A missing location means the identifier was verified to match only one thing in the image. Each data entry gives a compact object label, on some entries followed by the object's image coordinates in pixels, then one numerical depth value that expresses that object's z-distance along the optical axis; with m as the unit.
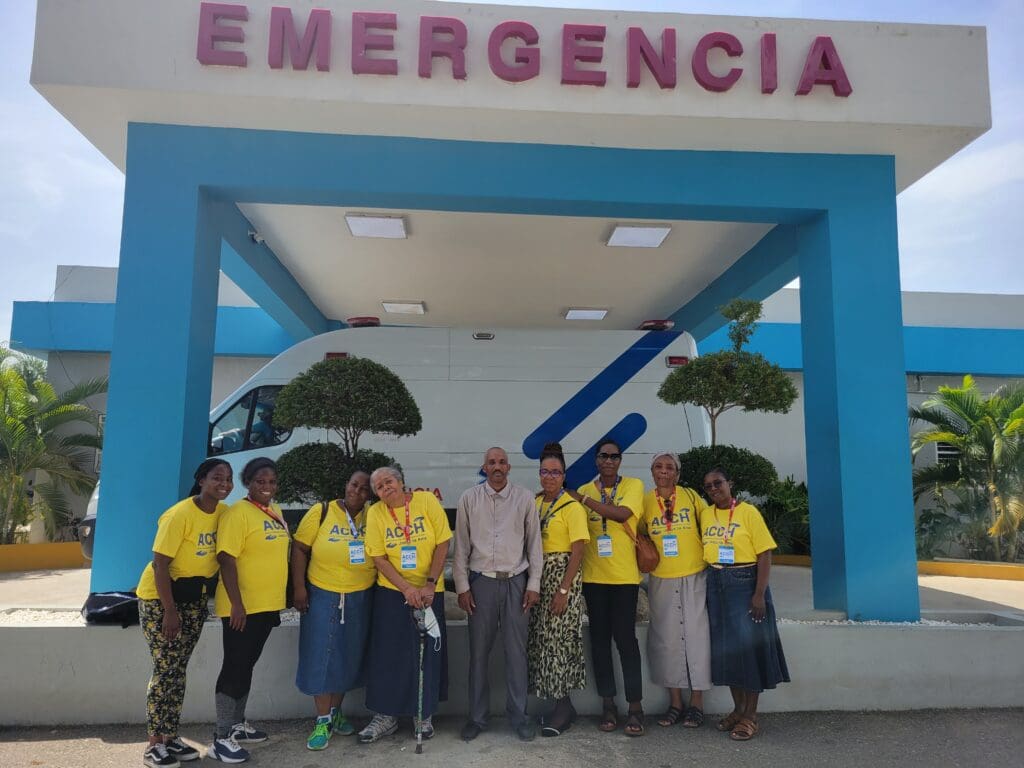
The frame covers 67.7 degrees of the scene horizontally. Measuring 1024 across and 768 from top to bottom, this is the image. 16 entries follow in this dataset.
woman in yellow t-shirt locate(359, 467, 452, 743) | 4.23
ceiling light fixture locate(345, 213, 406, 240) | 7.21
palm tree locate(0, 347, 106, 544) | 10.16
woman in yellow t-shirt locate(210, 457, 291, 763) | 3.99
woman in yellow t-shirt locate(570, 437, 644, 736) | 4.52
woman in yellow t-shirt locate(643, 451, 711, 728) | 4.57
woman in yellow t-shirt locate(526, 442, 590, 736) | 4.39
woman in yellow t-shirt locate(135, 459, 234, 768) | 3.86
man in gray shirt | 4.38
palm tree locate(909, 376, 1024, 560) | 10.51
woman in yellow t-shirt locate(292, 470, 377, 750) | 4.26
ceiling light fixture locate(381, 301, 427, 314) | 10.30
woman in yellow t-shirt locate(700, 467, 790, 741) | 4.40
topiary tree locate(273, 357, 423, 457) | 5.43
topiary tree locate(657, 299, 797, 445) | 5.80
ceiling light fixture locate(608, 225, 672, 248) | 7.33
